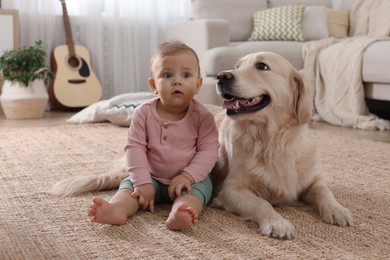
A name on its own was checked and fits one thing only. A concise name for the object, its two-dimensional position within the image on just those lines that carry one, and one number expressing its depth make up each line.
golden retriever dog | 1.54
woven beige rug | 1.19
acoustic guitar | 4.50
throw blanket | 3.65
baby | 1.51
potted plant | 3.99
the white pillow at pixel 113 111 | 3.47
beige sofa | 3.55
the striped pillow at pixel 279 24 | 4.49
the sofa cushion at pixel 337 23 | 4.78
